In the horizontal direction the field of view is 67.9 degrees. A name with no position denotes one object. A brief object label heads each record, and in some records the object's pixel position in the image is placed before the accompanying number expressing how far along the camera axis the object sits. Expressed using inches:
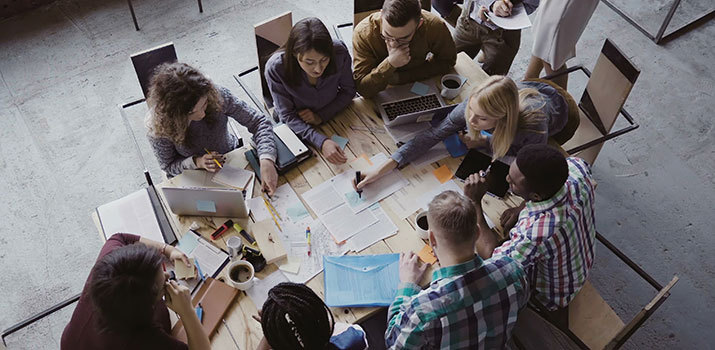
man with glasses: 106.9
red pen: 88.8
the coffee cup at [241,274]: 81.8
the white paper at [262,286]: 82.4
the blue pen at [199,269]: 83.7
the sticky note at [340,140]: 103.7
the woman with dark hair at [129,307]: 65.5
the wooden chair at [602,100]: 110.0
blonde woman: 94.8
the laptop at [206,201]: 85.7
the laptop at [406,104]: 105.1
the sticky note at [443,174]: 98.7
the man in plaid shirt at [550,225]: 82.4
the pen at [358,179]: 95.8
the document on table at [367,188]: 94.9
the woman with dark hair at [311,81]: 97.4
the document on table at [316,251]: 85.5
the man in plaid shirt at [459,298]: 73.4
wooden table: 80.1
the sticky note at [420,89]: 112.2
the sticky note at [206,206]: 88.3
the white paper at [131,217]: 88.2
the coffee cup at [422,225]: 89.1
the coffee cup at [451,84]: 110.7
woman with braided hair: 63.2
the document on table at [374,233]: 89.4
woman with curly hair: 90.7
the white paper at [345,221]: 90.6
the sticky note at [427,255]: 87.7
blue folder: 82.5
